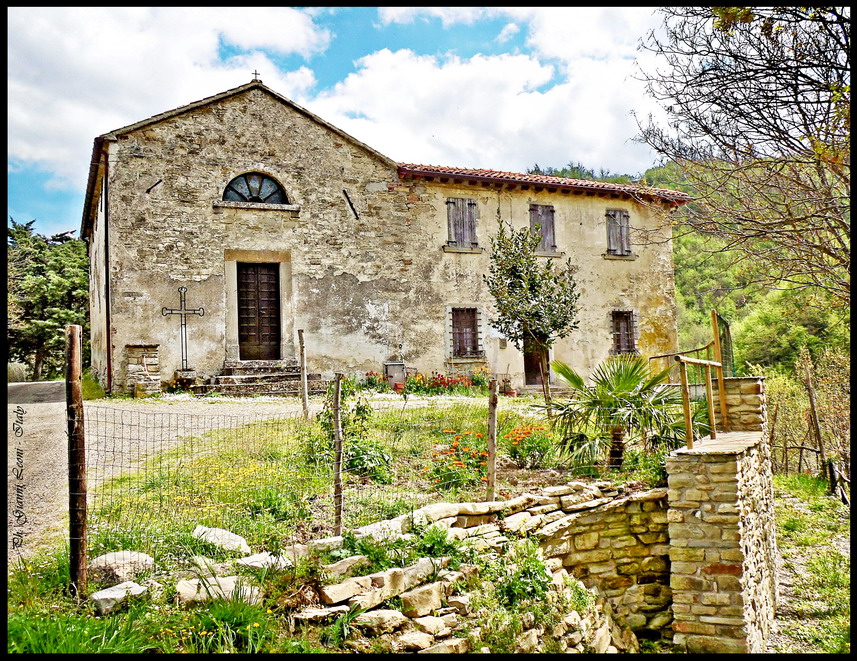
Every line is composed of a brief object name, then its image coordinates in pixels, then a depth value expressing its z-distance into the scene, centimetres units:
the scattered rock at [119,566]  441
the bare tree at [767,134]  475
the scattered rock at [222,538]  498
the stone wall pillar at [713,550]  646
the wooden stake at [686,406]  685
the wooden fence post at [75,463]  430
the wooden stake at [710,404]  765
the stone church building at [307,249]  1444
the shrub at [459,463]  707
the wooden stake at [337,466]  554
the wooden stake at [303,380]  981
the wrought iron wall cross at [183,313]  1459
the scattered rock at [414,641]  461
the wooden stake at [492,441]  658
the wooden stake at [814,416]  1427
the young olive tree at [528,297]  1322
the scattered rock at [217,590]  433
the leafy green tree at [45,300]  2655
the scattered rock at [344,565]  490
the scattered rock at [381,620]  461
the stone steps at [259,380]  1434
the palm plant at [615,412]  774
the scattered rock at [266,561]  475
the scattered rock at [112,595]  411
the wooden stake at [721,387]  838
